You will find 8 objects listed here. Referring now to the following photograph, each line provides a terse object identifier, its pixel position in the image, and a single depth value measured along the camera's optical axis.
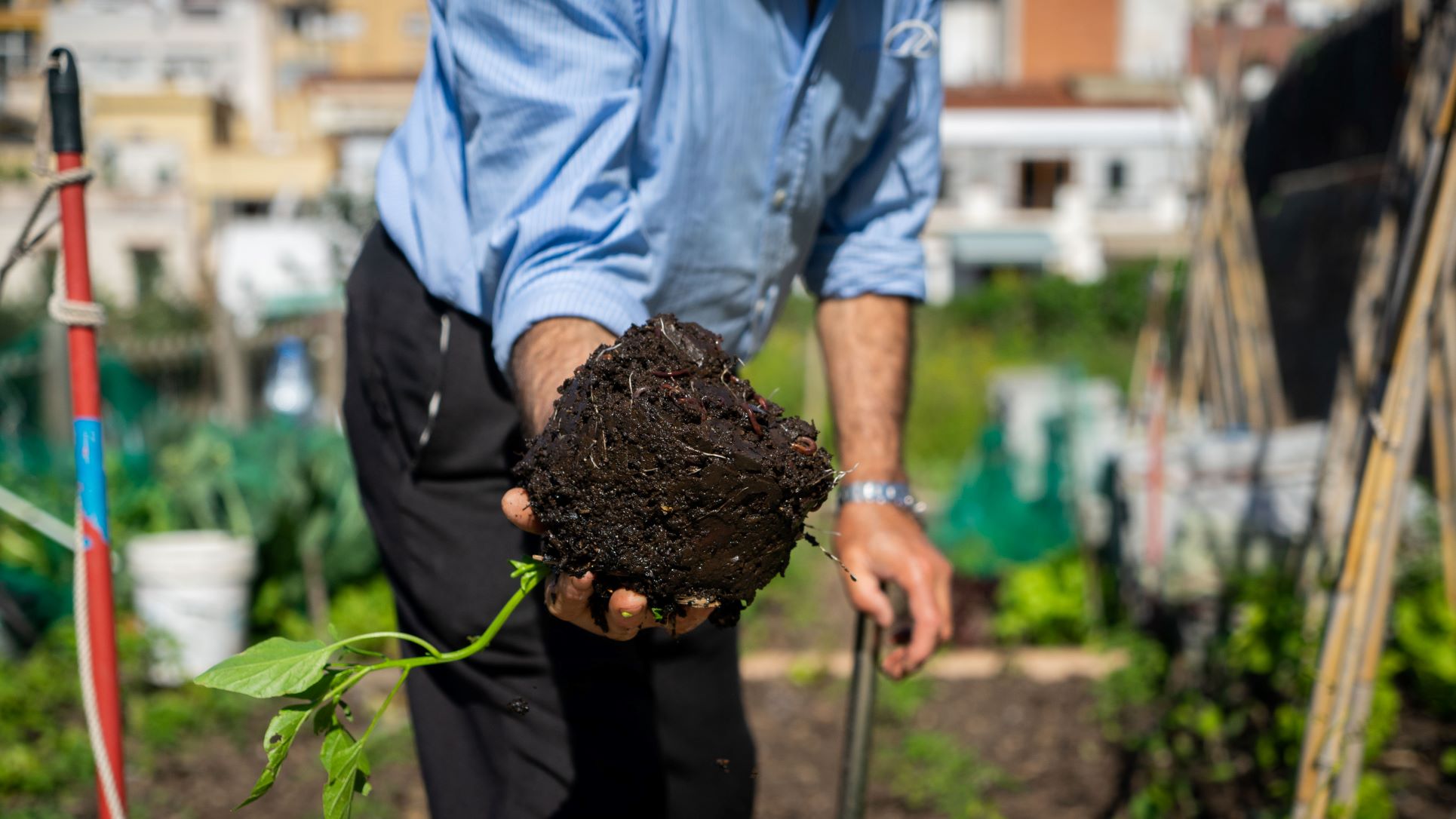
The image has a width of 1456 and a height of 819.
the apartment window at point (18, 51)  43.88
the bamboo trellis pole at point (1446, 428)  3.28
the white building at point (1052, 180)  33.22
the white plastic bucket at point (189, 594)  4.30
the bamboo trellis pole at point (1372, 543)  1.91
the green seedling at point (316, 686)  1.07
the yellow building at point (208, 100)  27.11
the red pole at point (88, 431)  1.54
